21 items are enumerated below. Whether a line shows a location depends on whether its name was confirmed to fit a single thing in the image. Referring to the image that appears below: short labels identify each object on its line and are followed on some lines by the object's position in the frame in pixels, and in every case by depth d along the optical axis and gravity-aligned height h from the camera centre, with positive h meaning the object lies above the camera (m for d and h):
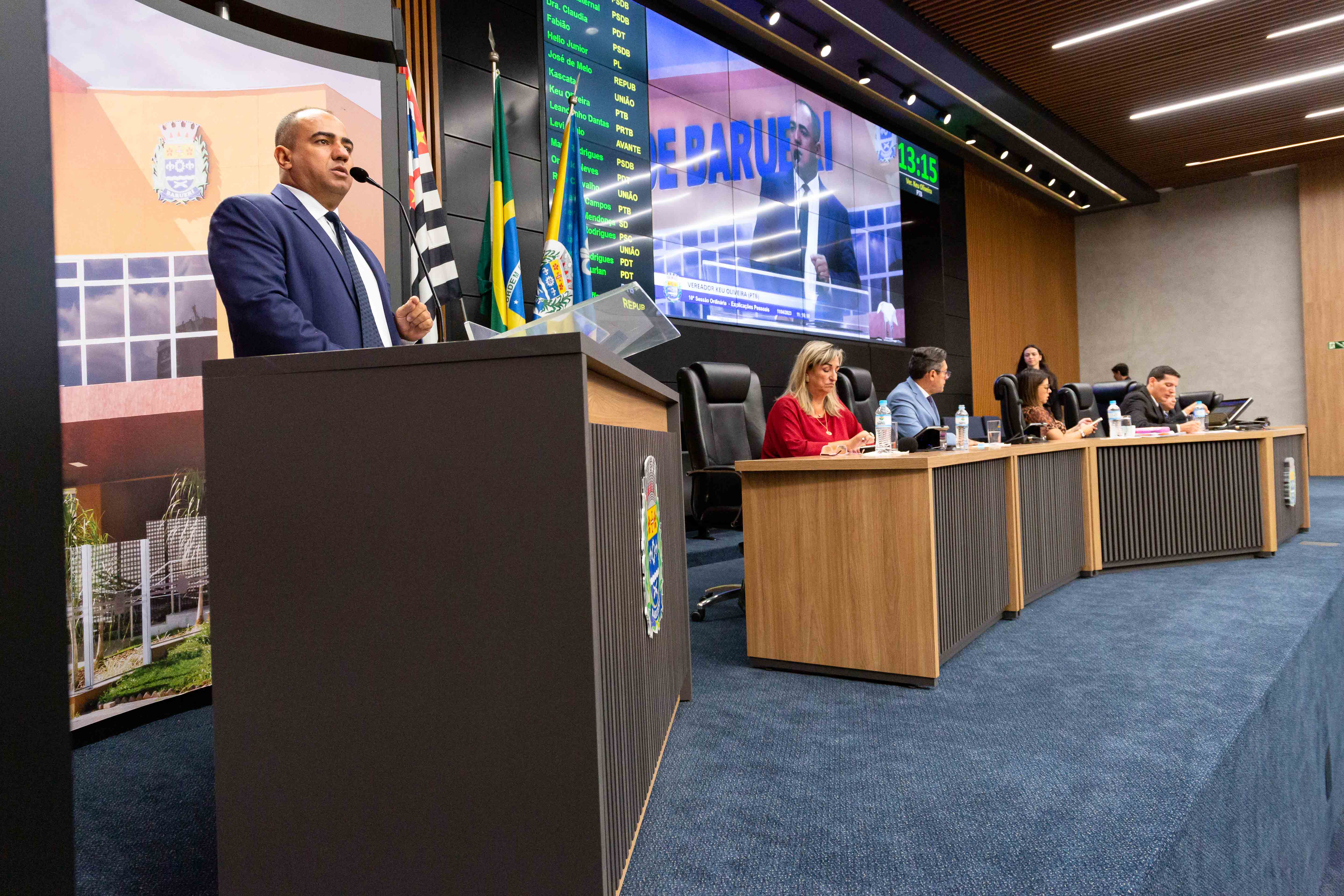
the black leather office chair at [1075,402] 5.12 +0.24
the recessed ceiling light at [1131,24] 5.63 +3.02
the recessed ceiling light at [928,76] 5.41 +2.91
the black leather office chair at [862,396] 4.29 +0.28
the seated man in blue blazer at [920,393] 3.53 +0.24
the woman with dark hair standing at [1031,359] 6.31 +0.67
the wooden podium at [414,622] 0.94 -0.19
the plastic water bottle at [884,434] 2.62 +0.04
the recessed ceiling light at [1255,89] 6.85 +3.05
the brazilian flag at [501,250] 3.76 +1.00
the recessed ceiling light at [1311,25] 5.97 +3.04
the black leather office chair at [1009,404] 4.84 +0.24
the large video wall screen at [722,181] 4.73 +1.94
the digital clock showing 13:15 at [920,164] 7.70 +2.77
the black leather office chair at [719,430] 3.32 +0.10
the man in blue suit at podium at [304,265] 1.36 +0.39
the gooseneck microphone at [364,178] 1.22 +0.46
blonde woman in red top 2.83 +0.13
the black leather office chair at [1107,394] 5.66 +0.33
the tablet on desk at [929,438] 2.64 +0.02
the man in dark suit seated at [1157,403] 4.74 +0.21
